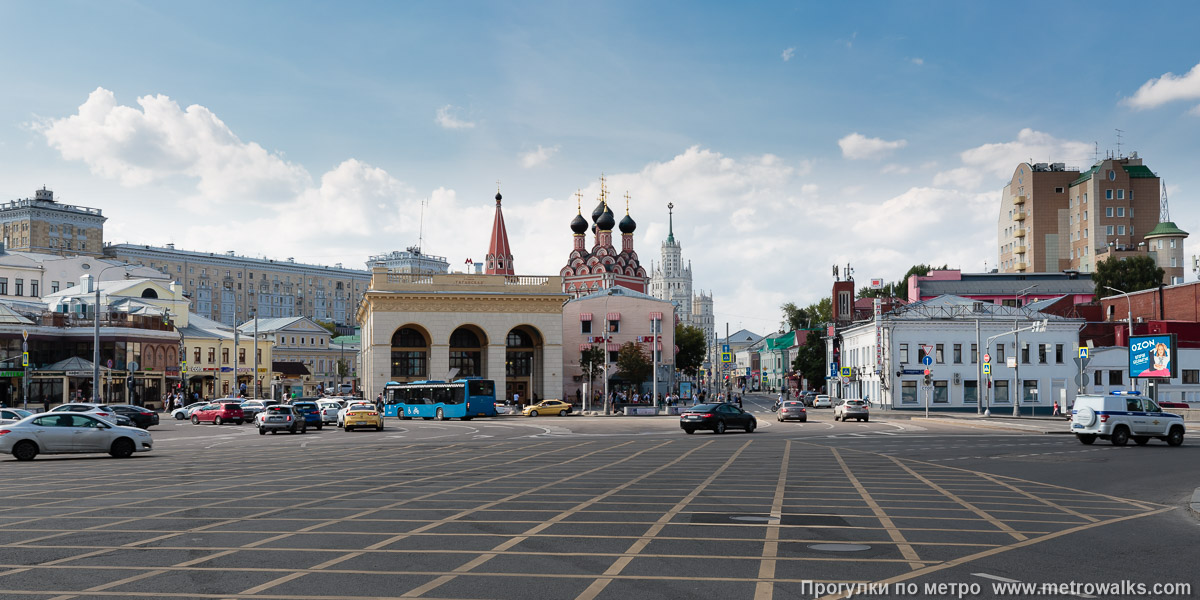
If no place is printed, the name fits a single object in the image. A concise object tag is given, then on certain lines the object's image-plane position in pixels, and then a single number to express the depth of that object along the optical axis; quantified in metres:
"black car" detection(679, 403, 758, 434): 40.34
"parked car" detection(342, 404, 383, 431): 45.50
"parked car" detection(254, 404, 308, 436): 43.34
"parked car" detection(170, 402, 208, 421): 62.62
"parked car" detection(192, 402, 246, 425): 55.70
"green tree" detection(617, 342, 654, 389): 91.92
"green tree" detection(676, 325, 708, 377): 119.81
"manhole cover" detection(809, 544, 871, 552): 10.98
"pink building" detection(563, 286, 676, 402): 101.56
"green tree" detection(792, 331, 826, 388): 109.12
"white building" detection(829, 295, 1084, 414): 74.81
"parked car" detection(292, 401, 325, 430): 48.22
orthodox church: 131.88
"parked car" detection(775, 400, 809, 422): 53.22
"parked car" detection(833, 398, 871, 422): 53.31
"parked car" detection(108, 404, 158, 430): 49.38
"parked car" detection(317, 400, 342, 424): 54.38
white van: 31.56
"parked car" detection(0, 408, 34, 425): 35.58
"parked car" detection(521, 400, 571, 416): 69.50
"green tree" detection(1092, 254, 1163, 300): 94.06
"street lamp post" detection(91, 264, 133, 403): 50.22
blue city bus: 62.47
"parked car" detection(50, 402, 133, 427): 41.94
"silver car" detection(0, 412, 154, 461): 25.81
